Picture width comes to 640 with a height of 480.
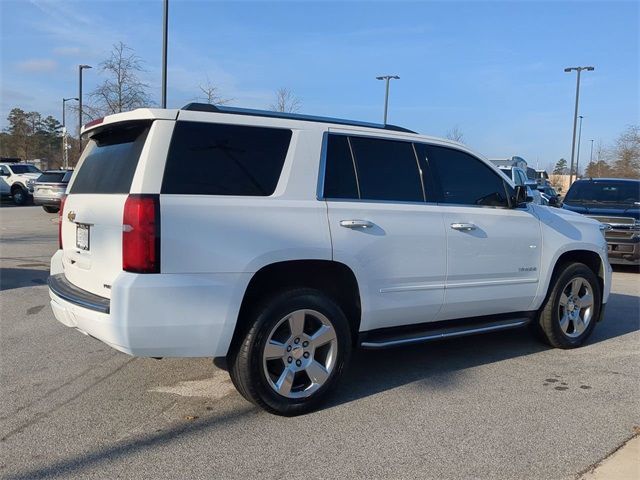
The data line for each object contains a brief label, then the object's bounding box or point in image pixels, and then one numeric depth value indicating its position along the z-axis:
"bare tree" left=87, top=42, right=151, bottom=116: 22.59
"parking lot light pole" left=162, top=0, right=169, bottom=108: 14.93
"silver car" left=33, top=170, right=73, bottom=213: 21.02
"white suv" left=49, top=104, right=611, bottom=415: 3.59
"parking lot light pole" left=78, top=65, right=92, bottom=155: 30.39
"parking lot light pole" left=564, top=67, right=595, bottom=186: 33.92
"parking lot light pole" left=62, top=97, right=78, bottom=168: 40.20
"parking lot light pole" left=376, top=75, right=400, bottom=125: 34.91
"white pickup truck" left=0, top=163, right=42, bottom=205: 28.05
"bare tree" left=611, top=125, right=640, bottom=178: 41.19
